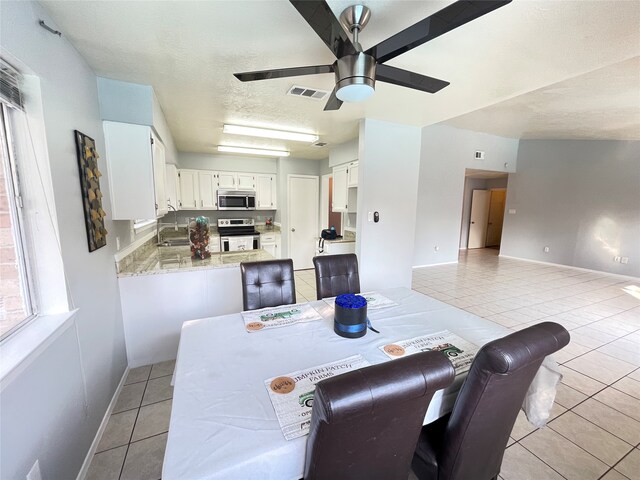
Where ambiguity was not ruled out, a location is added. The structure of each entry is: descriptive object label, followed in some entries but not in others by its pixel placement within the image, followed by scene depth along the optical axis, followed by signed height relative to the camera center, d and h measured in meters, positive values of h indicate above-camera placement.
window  1.17 -0.22
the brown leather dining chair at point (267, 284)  1.91 -0.62
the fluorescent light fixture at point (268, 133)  3.39 +0.89
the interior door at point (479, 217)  7.77 -0.48
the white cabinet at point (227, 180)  5.19 +0.36
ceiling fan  1.04 +0.73
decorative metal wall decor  1.62 +0.05
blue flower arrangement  1.45 -0.56
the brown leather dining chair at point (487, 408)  0.86 -0.74
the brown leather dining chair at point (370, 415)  0.64 -0.56
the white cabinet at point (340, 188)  4.24 +0.20
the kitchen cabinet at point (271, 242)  5.18 -0.84
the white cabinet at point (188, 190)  4.91 +0.16
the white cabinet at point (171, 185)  3.13 +0.18
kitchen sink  3.65 -0.63
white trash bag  1.21 -0.87
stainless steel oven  4.82 -0.65
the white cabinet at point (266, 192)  5.48 +0.15
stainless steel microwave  5.10 -0.02
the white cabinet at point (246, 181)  5.33 +0.37
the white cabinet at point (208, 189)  5.05 +0.19
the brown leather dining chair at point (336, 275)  2.16 -0.62
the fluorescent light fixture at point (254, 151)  4.54 +0.86
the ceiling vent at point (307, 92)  2.27 +0.94
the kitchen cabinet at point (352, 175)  3.94 +0.38
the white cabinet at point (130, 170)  2.06 +0.22
